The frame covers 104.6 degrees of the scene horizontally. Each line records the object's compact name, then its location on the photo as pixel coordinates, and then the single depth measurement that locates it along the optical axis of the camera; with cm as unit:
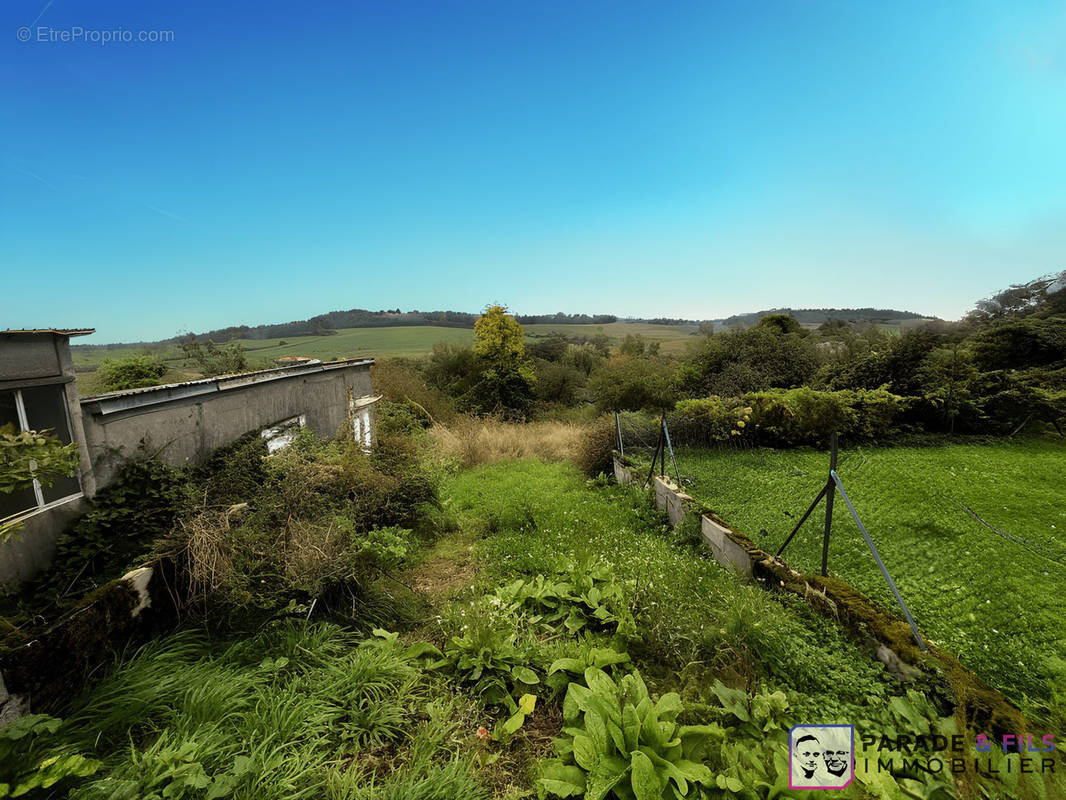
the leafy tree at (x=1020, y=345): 1021
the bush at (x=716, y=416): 952
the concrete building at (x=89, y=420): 367
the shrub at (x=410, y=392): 1669
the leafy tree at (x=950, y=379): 923
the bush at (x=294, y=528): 387
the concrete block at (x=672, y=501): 620
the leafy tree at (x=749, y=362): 1223
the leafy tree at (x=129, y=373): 810
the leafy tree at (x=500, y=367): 2069
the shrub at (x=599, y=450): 1041
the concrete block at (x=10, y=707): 256
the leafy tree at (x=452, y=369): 2234
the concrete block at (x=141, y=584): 358
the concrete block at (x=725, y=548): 457
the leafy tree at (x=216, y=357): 1388
